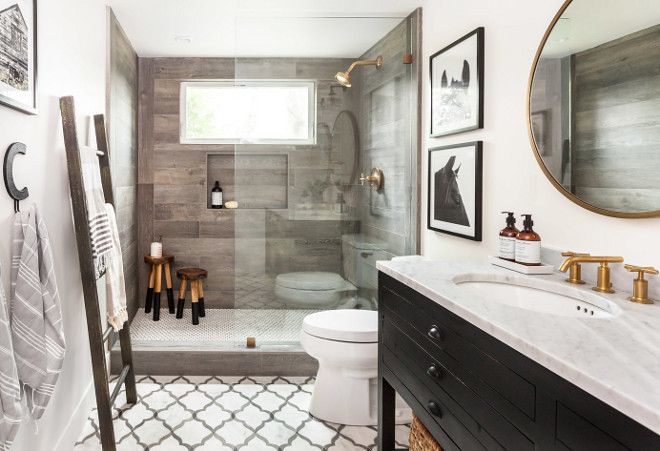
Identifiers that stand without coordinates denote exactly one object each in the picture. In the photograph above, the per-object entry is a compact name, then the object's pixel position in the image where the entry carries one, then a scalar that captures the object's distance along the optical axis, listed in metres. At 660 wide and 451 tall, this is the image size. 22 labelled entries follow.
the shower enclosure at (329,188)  2.62
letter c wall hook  1.31
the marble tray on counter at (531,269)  1.46
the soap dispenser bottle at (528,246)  1.48
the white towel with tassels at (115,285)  2.04
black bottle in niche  3.69
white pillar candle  3.54
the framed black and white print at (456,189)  2.00
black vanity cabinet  0.70
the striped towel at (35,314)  1.30
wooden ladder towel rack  1.74
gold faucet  1.23
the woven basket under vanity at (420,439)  1.38
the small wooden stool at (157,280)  3.47
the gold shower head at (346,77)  2.62
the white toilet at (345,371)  2.02
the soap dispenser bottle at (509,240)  1.59
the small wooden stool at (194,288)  3.36
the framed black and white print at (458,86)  1.96
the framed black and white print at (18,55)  1.27
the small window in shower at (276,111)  2.61
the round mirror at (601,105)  1.17
